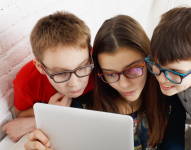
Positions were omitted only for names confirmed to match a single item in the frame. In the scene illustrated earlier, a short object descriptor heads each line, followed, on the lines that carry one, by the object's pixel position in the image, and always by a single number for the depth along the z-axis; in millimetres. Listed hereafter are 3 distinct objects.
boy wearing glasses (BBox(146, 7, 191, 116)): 699
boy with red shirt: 910
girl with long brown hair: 883
